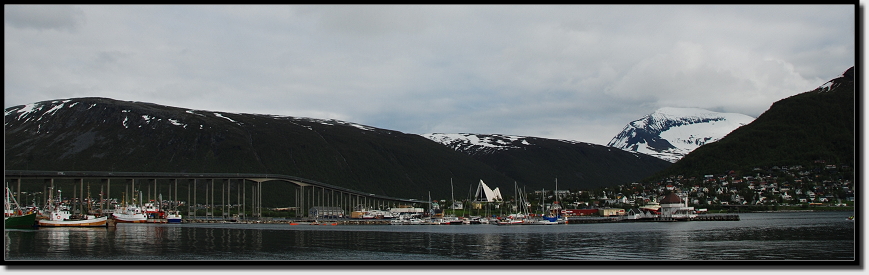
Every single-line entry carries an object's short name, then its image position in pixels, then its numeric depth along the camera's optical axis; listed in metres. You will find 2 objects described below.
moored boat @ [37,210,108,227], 83.62
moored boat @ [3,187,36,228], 78.06
